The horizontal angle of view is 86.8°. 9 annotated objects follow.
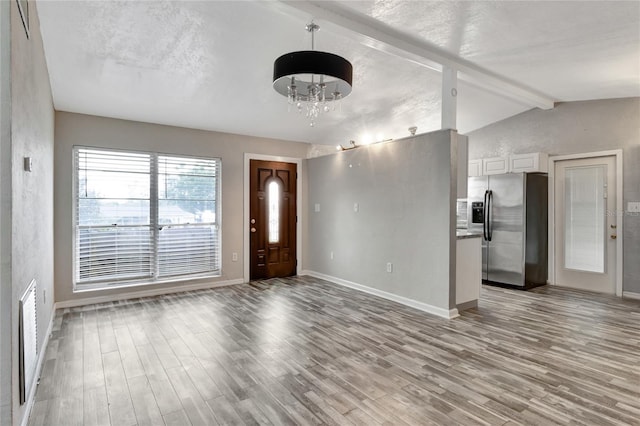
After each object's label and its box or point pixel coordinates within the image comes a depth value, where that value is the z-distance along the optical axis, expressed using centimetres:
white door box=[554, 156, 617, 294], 519
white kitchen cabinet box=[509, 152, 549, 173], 558
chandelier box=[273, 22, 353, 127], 249
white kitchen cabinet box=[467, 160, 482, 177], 620
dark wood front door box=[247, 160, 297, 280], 605
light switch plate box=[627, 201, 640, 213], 493
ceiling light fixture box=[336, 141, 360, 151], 579
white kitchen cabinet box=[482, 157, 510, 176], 589
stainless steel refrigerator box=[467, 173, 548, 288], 541
